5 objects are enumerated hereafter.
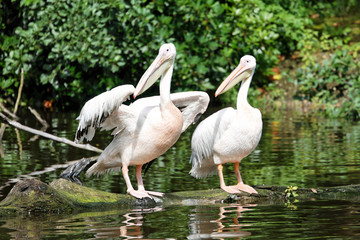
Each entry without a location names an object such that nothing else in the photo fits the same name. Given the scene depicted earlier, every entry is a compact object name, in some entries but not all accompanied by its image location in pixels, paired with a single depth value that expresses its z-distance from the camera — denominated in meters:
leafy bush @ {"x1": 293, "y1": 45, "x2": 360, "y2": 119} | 32.89
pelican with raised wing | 12.62
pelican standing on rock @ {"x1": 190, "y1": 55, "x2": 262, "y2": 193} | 13.22
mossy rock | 10.90
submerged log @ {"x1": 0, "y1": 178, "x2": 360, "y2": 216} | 10.94
